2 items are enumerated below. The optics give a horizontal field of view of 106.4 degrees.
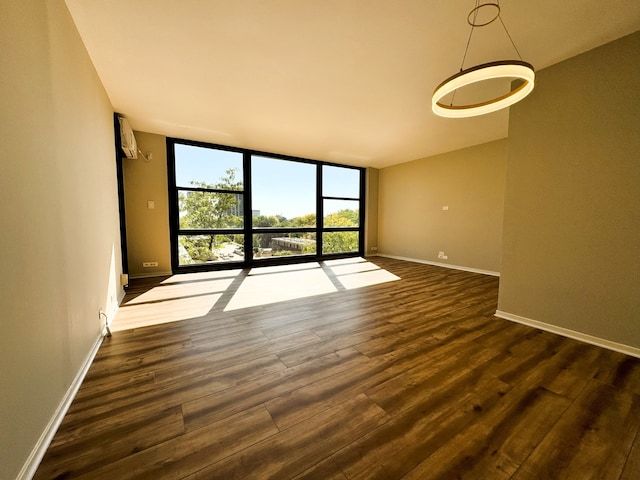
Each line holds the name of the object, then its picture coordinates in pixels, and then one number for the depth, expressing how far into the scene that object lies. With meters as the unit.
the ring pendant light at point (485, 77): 1.59
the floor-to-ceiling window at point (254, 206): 4.86
